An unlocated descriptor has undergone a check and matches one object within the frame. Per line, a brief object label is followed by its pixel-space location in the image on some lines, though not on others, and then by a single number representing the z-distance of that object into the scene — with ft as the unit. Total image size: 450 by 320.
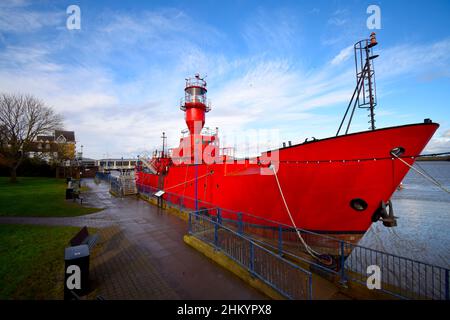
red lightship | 17.48
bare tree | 89.61
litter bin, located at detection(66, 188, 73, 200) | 51.78
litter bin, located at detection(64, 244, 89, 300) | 13.80
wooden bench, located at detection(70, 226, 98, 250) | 17.58
